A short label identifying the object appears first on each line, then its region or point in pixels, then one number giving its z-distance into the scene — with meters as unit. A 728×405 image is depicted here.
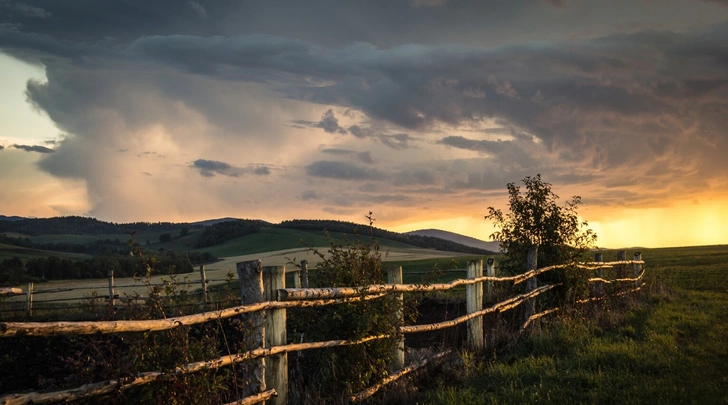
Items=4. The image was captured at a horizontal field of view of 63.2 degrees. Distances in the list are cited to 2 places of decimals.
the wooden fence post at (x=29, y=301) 23.81
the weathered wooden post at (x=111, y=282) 24.40
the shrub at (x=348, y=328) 6.30
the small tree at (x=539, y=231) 12.95
